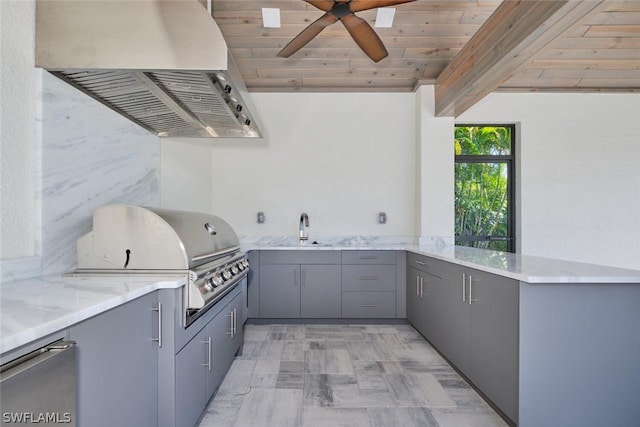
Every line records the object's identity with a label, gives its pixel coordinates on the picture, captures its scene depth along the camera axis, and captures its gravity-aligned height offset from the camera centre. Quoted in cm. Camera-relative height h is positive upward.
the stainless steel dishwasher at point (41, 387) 75 -42
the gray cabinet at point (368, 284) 367 -75
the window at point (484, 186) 428 +36
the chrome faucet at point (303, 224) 405 -12
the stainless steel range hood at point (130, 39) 161 +82
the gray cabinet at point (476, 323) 178 -71
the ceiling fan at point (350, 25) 216 +131
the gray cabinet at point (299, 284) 365 -74
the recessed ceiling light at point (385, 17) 297 +177
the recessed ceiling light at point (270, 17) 304 +179
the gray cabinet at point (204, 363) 156 -81
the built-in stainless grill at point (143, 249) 165 -18
